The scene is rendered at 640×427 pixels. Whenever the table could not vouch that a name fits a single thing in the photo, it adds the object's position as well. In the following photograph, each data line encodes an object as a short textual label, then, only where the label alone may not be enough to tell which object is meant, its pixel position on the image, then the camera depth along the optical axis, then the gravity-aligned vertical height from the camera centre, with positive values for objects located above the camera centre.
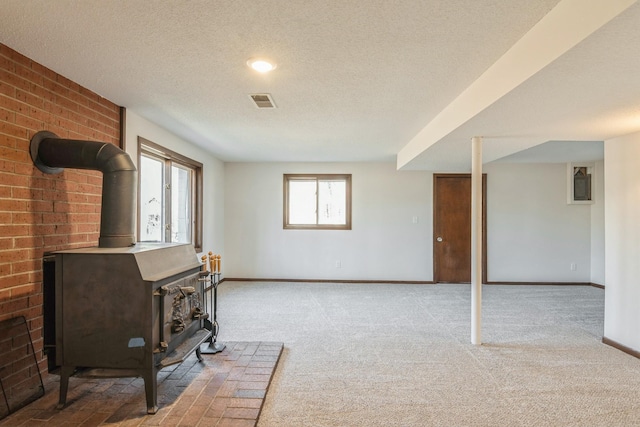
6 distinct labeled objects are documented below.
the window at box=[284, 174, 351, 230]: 6.37 +0.21
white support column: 3.31 -0.20
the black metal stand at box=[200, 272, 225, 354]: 2.87 -1.11
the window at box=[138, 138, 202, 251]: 3.86 +0.22
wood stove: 2.08 -0.59
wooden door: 6.24 -0.26
